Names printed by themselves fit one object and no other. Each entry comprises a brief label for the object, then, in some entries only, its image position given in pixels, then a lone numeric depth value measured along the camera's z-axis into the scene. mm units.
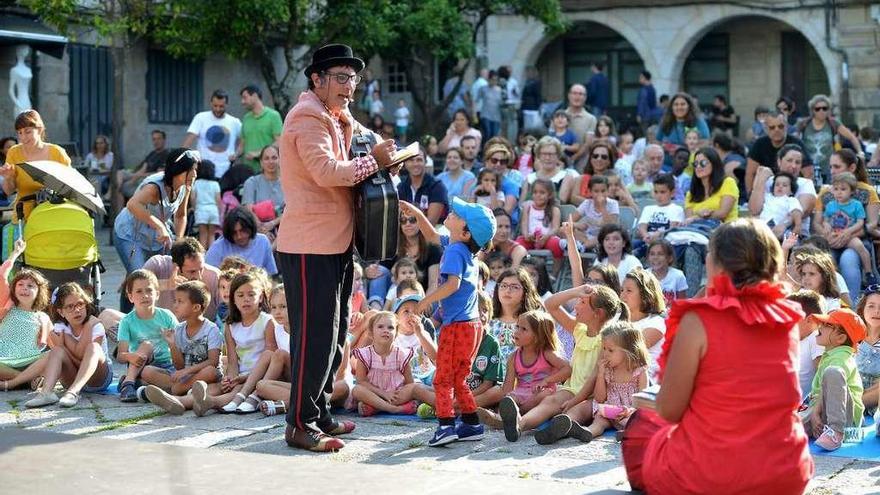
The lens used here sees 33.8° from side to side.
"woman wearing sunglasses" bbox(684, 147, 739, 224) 11938
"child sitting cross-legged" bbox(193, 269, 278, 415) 8805
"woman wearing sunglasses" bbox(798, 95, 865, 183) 14336
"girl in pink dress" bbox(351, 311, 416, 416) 8398
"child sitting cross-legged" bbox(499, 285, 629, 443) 7607
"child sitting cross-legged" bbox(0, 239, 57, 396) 9219
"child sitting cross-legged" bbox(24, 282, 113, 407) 9008
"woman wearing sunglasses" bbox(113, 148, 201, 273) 10328
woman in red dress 4969
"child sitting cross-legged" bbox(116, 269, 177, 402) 9055
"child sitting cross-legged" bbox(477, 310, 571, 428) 8227
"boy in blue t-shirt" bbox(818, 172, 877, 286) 11477
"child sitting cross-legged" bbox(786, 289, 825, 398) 8023
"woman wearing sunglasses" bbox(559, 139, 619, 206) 13188
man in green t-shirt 15414
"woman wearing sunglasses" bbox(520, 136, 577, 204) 13617
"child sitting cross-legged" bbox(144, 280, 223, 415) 8969
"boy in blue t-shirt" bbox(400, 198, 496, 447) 7285
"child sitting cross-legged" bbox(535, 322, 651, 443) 7621
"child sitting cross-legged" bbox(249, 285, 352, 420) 8352
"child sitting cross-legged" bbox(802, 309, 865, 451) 7270
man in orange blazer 6918
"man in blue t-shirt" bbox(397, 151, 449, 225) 12711
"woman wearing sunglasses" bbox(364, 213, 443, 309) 11289
